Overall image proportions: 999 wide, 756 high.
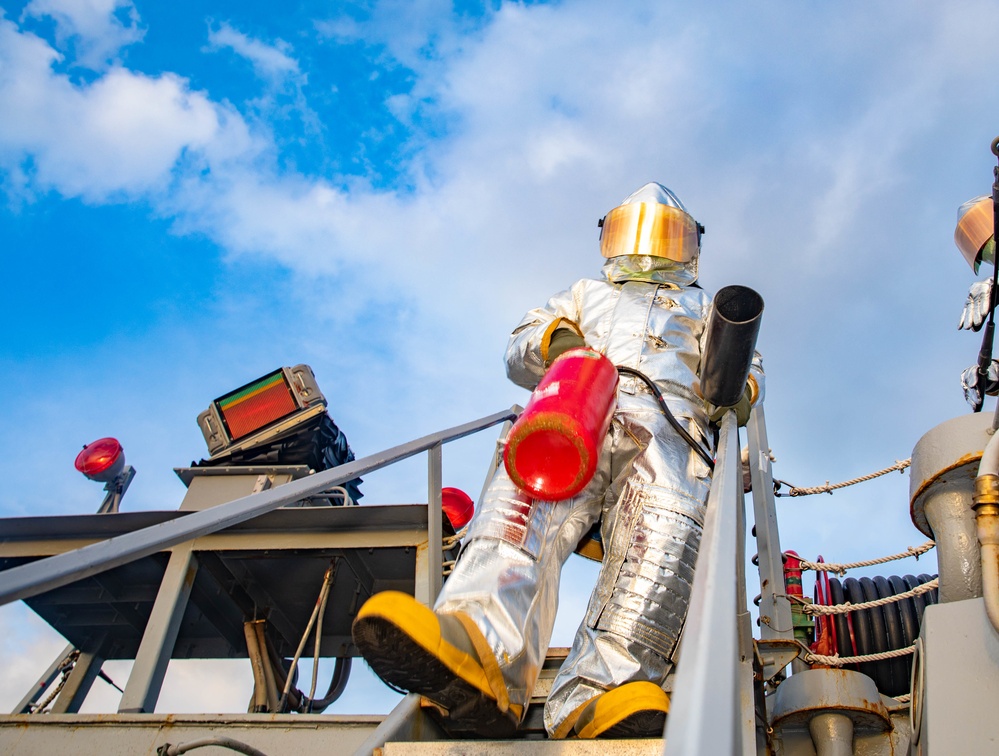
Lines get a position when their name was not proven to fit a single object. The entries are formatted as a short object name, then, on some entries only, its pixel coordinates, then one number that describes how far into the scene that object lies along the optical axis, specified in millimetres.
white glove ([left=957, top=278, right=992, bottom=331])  3769
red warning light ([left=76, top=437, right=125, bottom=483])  6238
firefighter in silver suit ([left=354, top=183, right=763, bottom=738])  2025
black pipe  2590
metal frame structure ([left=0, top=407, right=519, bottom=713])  3060
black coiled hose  3615
